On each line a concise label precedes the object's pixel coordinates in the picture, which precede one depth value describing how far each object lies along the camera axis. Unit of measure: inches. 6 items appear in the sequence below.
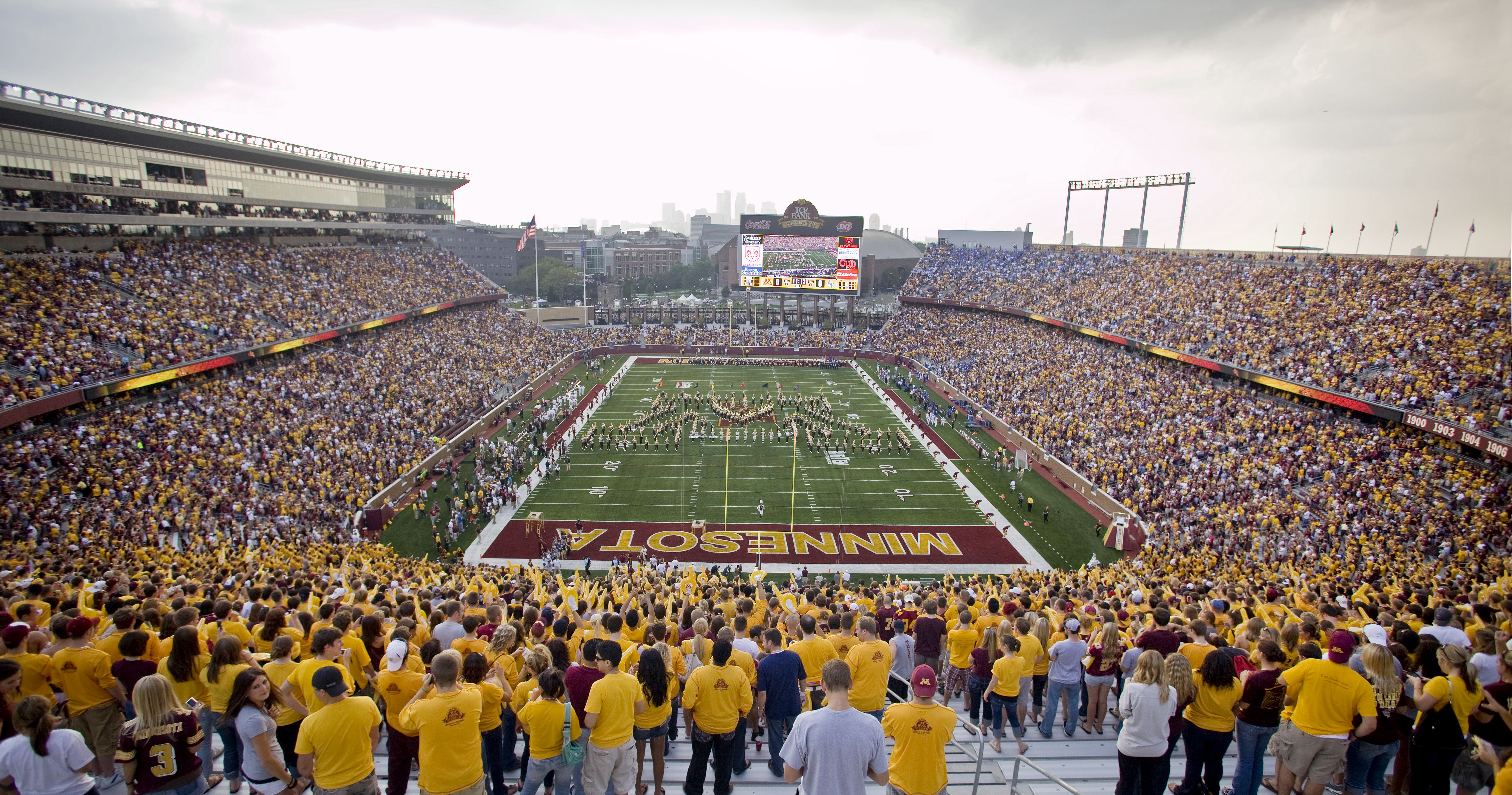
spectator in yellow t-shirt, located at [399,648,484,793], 179.0
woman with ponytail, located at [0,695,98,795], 163.9
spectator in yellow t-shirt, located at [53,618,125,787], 211.8
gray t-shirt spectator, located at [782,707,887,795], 161.5
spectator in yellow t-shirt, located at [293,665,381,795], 175.6
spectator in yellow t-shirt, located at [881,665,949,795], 170.4
